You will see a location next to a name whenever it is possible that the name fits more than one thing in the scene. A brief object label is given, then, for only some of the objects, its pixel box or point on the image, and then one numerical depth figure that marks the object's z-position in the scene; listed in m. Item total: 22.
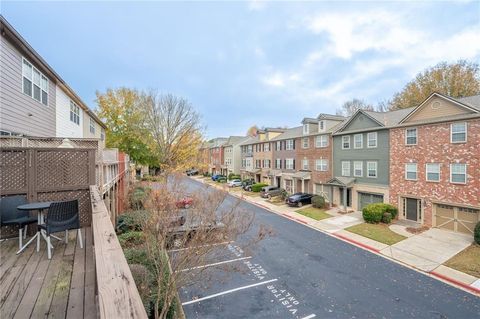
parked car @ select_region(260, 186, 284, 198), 29.61
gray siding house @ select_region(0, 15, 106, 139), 8.38
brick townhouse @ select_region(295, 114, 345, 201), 25.61
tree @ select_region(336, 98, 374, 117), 46.03
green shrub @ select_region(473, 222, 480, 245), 13.27
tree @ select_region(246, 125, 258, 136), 76.25
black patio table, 4.90
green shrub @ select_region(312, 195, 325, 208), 23.36
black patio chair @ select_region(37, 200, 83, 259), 4.65
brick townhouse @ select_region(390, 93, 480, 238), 14.97
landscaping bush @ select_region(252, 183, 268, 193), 34.34
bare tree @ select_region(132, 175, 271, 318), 6.12
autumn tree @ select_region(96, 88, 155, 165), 30.61
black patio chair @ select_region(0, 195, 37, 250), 5.06
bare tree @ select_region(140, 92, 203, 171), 23.98
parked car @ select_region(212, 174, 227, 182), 48.50
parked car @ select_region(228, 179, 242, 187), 40.13
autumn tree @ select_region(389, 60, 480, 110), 26.45
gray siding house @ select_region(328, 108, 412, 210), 20.25
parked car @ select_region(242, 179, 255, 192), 35.66
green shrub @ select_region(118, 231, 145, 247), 9.90
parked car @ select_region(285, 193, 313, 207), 24.61
